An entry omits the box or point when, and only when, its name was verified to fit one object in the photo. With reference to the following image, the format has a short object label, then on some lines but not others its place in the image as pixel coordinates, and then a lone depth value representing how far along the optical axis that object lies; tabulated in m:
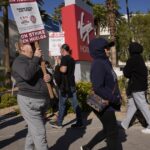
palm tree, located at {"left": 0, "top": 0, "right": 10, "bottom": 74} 11.22
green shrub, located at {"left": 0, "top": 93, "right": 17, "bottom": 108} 6.05
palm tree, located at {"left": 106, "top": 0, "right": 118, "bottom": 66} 11.15
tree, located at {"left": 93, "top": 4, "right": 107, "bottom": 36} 21.32
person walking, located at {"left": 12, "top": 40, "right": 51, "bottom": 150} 2.41
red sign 4.98
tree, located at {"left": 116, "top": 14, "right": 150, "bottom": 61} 18.00
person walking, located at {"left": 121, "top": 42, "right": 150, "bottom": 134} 3.39
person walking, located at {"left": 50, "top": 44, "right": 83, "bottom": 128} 3.63
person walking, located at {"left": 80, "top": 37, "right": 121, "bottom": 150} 2.30
